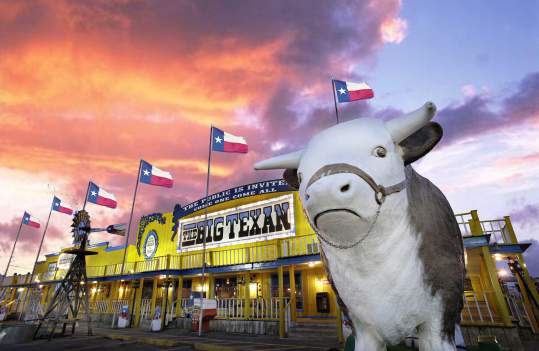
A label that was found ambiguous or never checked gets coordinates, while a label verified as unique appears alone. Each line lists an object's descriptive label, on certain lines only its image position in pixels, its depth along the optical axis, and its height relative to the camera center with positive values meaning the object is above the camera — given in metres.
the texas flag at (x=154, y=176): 16.50 +6.81
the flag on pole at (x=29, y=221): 25.89 +6.87
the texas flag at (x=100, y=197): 18.02 +6.22
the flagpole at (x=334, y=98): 11.51 +7.69
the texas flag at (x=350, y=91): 12.01 +8.16
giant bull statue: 1.27 +0.28
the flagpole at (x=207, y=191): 11.00 +4.88
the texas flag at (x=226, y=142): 14.00 +7.28
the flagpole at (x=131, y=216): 18.44 +5.16
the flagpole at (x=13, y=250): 27.68 +4.83
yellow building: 9.12 +1.23
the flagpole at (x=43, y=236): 23.77 +5.18
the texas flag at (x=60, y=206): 22.05 +6.88
